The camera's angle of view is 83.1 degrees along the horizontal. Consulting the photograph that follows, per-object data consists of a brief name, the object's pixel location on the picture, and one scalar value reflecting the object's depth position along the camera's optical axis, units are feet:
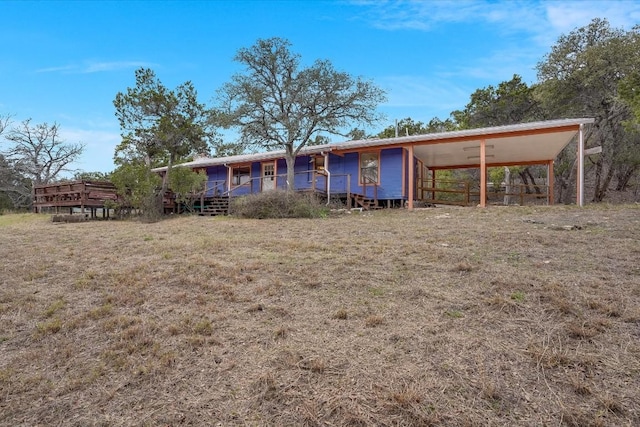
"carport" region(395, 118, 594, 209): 35.94
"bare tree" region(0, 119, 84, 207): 77.15
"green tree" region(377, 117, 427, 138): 93.50
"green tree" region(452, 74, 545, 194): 66.44
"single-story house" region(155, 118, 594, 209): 38.73
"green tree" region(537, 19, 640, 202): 51.49
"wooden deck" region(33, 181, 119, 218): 47.44
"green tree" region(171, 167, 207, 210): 45.60
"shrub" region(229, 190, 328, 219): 36.83
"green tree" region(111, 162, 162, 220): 42.75
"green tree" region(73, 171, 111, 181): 87.56
